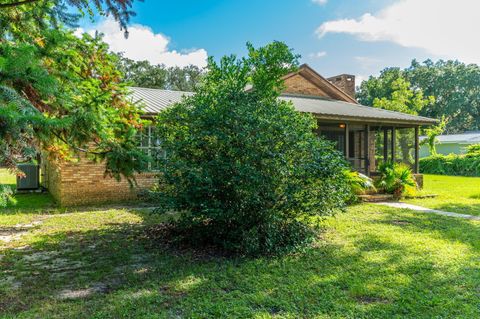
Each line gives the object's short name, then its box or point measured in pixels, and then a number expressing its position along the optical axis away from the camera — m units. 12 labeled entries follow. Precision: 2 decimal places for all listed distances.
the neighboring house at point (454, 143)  32.06
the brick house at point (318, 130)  10.30
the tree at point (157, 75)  36.19
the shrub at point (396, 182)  11.81
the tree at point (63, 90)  3.29
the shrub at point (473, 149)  24.52
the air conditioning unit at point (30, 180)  13.13
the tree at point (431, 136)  25.92
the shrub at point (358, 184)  10.95
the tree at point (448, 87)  49.09
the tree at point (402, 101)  26.52
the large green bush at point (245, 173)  5.37
